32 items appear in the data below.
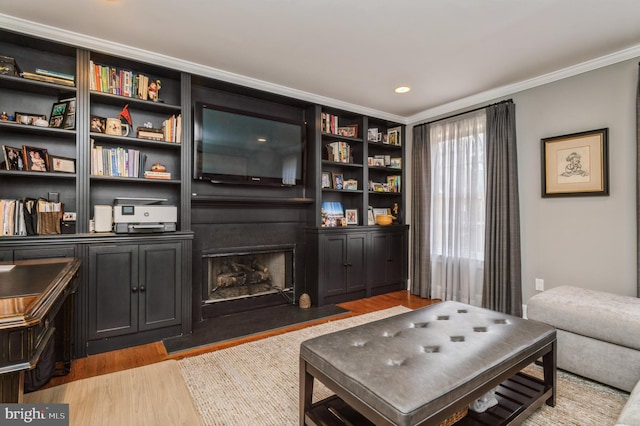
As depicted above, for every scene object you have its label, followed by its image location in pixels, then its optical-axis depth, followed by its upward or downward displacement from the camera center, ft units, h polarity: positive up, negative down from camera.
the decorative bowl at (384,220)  14.14 -0.20
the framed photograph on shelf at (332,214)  12.86 +0.07
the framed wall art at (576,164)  8.89 +1.56
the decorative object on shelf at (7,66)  7.21 +3.52
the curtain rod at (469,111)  11.01 +4.12
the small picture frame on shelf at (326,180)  12.83 +1.50
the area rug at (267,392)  5.49 -3.57
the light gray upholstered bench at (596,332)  6.10 -2.44
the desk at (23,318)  3.13 -1.10
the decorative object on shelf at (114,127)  8.50 +2.45
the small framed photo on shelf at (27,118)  7.59 +2.42
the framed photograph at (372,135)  14.09 +3.69
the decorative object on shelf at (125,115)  8.79 +2.85
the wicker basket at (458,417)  4.73 -3.17
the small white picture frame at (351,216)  13.76 -0.02
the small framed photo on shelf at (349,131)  13.30 +3.68
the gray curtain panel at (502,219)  10.57 -0.12
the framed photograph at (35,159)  7.47 +1.40
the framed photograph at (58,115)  7.89 +2.60
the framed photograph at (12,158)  7.29 +1.38
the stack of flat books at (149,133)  8.89 +2.39
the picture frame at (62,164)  7.91 +1.33
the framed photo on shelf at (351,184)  13.45 +1.36
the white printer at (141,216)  8.14 -0.01
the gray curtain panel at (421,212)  13.66 +0.16
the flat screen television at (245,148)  9.86 +2.36
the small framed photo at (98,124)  8.35 +2.50
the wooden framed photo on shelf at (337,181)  13.16 +1.50
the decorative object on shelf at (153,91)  9.02 +3.64
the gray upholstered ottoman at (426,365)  3.73 -2.09
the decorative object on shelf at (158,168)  9.08 +1.41
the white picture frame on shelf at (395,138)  14.89 +3.74
